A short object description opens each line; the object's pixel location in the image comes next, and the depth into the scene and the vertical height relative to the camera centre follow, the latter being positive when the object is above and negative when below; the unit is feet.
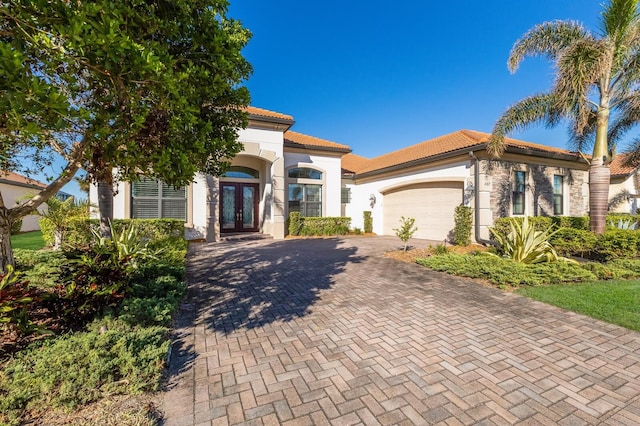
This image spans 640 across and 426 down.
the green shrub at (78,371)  7.64 -4.86
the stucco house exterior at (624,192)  62.39 +4.94
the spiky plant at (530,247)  24.94 -3.13
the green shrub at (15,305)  9.35 -3.18
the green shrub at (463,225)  38.37 -1.67
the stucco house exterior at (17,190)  59.41 +5.23
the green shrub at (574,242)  28.37 -3.08
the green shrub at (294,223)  49.44 -1.78
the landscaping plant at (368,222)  59.26 -2.00
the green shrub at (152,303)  12.63 -4.52
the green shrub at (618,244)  25.93 -2.99
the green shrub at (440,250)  31.12 -4.26
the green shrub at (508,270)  20.42 -4.62
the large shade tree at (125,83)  7.23 +4.49
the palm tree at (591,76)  26.00 +13.77
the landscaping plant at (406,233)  32.94 -2.38
